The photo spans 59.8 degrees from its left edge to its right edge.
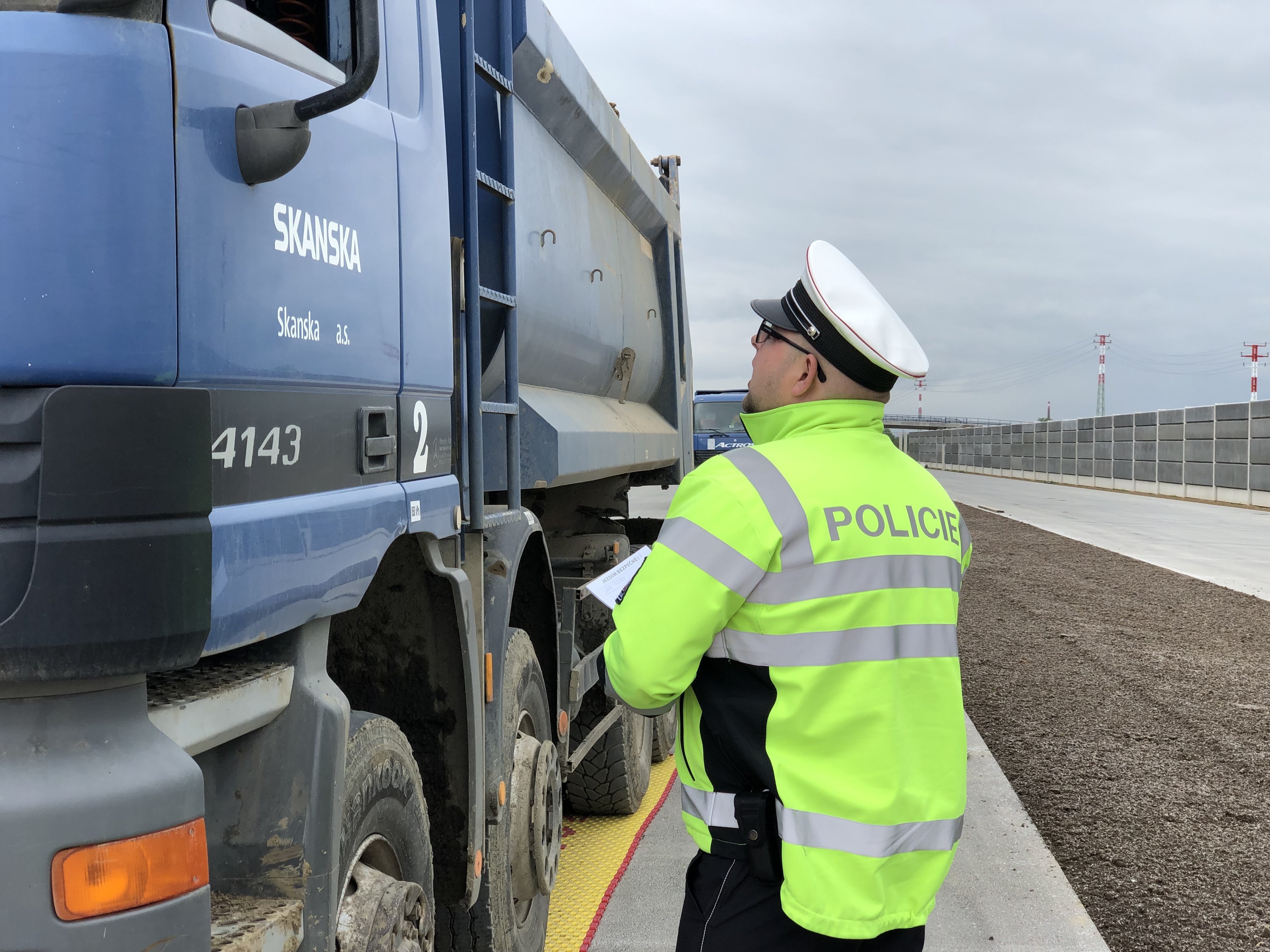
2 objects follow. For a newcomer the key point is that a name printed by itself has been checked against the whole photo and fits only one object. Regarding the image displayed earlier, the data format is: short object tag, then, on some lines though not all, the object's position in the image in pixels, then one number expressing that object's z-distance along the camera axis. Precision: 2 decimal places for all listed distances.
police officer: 1.89
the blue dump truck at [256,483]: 1.39
